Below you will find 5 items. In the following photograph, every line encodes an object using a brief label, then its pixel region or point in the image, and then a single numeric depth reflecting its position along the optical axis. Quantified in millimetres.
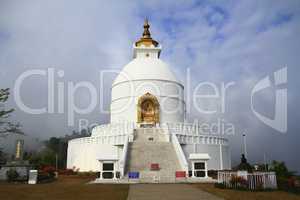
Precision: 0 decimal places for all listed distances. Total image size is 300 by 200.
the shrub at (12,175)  16019
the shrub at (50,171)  18299
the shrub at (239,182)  11108
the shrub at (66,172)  21194
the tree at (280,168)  15967
